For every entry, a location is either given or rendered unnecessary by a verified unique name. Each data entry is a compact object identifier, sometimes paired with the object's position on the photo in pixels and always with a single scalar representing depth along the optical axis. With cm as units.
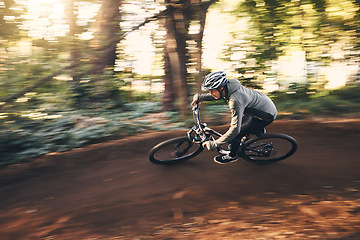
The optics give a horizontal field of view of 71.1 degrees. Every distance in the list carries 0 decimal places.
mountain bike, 466
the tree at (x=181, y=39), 706
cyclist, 391
